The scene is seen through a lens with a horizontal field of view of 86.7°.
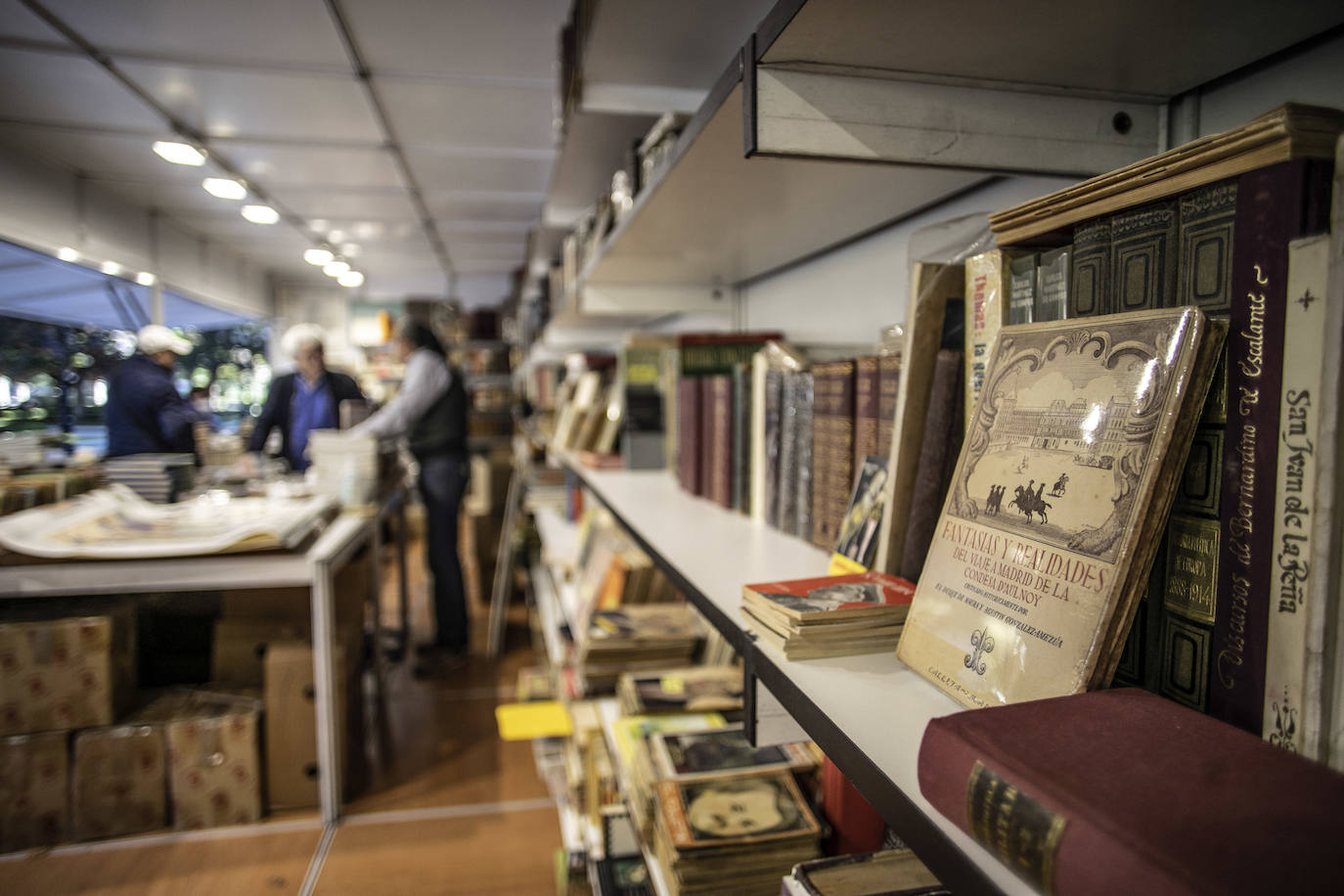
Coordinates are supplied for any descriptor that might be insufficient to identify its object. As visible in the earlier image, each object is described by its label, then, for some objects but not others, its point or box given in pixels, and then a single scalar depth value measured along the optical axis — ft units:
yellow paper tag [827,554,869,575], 2.45
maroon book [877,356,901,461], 2.55
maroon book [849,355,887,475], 2.69
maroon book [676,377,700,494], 4.69
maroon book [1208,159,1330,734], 1.22
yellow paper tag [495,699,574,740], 6.47
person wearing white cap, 11.84
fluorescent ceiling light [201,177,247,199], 14.23
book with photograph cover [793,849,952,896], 2.18
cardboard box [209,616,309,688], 7.54
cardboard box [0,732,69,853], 6.39
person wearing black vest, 11.36
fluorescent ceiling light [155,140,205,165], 12.09
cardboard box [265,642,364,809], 6.83
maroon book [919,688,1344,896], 0.87
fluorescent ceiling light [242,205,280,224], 16.46
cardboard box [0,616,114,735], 6.25
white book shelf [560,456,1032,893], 1.24
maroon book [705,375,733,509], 4.17
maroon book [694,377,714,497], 4.52
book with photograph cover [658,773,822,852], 3.07
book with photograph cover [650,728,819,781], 3.56
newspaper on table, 5.99
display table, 6.00
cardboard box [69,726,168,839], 6.51
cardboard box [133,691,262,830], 6.68
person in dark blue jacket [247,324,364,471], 13.05
